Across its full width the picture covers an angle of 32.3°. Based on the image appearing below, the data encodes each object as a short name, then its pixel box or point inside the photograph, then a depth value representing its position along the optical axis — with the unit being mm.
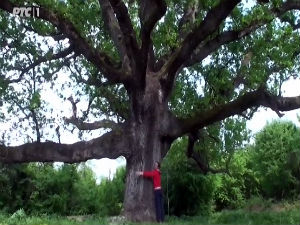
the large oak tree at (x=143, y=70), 16859
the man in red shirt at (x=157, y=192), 16594
